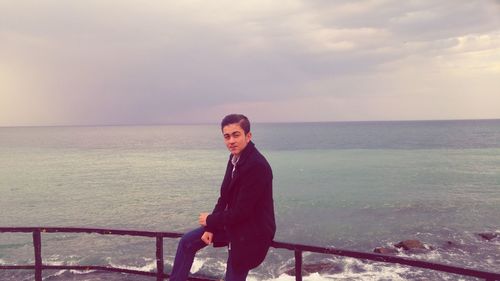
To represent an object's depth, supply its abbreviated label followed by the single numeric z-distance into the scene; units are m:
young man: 3.35
